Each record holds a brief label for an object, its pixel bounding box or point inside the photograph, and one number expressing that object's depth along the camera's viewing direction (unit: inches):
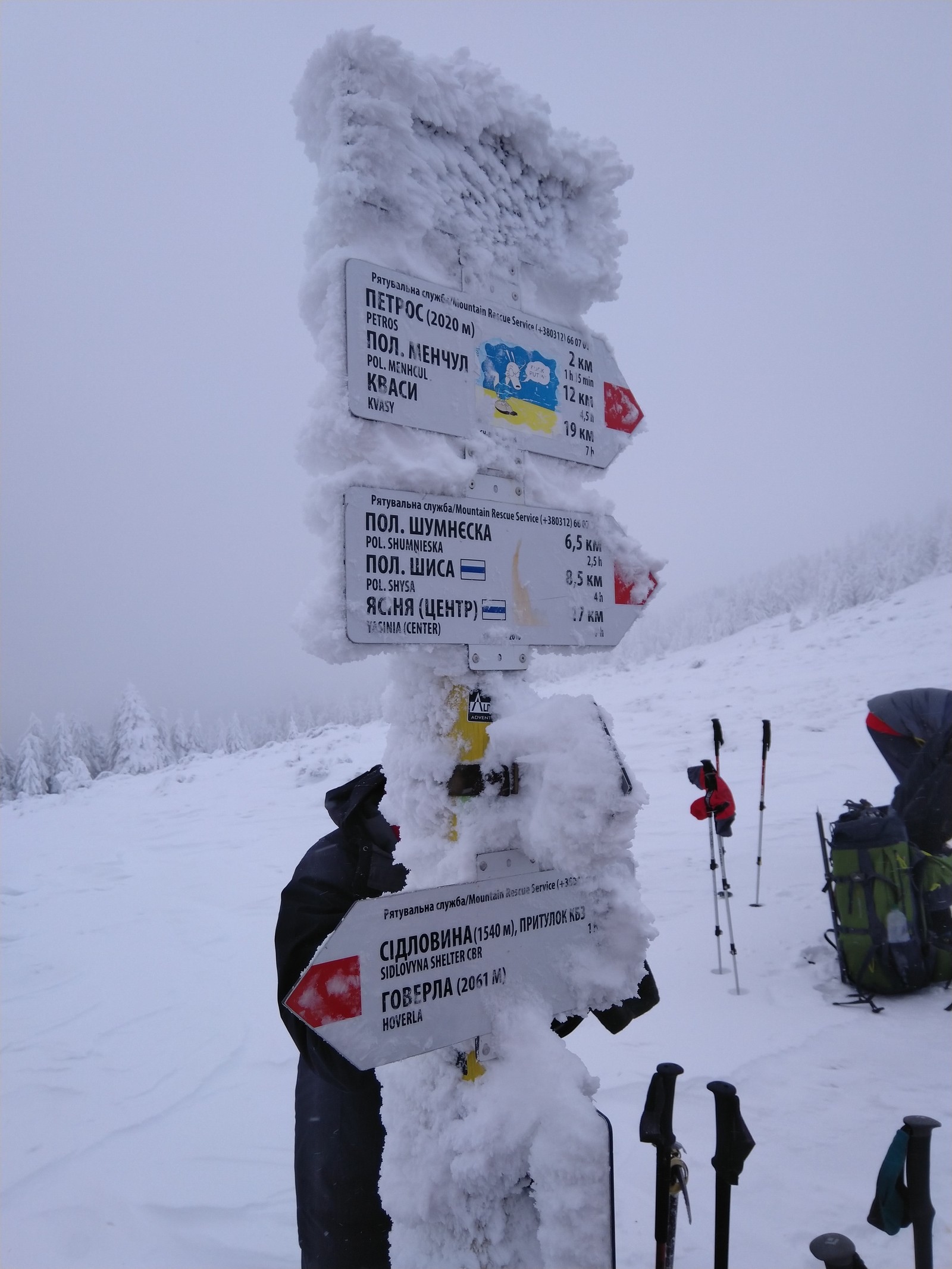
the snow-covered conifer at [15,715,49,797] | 1573.6
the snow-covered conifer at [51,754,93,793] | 1341.0
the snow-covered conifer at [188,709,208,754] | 2231.8
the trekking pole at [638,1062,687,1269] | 62.0
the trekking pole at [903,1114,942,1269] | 67.9
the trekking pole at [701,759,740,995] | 216.2
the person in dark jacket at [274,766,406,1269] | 76.8
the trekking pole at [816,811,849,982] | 202.4
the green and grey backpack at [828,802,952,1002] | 193.8
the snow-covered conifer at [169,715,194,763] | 2122.0
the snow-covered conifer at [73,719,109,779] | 1921.8
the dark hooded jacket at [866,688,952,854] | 224.7
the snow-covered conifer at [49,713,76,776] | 1717.5
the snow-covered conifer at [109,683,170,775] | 1610.5
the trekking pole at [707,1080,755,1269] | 64.3
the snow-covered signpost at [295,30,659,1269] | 58.3
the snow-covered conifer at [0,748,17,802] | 1589.6
